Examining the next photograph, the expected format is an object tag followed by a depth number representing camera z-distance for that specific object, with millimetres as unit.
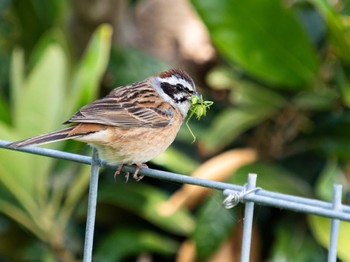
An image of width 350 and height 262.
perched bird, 5648
